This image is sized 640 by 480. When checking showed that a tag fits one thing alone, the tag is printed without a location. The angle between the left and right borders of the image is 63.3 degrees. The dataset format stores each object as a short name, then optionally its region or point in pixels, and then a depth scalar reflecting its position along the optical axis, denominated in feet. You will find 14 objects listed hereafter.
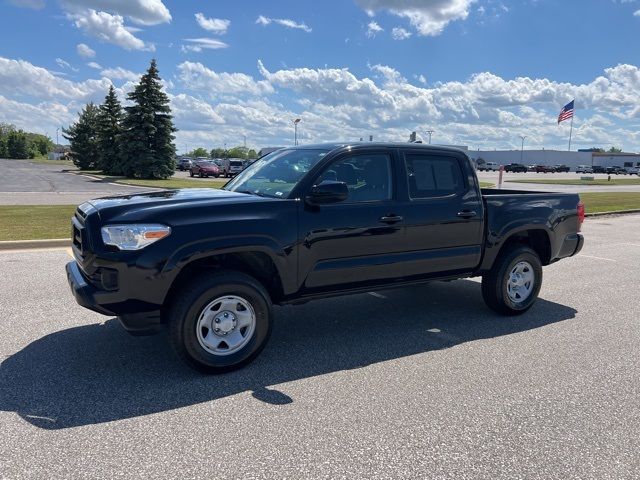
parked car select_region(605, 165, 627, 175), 285.10
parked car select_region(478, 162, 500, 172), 279.69
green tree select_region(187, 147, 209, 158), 580.71
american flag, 148.05
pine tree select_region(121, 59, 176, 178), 114.83
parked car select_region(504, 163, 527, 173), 264.72
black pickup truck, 12.64
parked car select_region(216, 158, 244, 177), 141.38
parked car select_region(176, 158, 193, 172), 185.26
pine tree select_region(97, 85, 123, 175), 128.88
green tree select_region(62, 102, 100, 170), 166.71
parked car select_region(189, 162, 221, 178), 136.98
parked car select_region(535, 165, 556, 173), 274.36
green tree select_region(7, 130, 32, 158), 378.12
